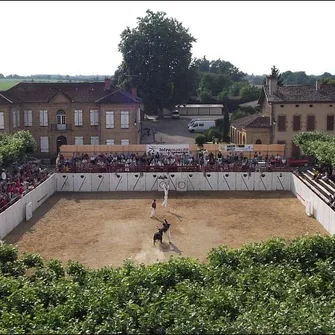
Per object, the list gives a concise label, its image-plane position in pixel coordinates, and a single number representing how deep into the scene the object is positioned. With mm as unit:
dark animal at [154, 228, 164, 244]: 26984
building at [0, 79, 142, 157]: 52094
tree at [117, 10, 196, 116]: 72688
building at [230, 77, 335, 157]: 50844
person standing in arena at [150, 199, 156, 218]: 32250
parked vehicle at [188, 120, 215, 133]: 71000
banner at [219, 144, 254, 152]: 46062
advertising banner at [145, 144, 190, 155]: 45775
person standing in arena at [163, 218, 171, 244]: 27434
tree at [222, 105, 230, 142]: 63156
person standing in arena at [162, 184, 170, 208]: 34928
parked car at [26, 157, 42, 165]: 48228
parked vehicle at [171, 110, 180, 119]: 81875
